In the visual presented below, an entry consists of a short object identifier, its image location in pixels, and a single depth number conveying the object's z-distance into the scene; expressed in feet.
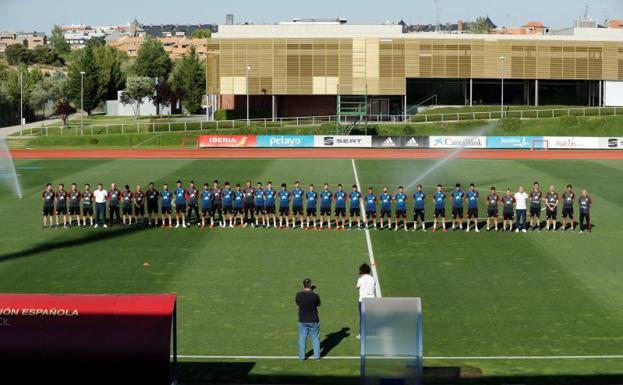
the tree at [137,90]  355.58
